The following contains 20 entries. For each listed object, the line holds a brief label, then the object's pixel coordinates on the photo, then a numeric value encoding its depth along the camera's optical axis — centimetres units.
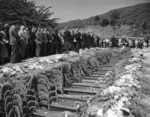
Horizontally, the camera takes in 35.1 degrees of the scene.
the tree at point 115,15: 9408
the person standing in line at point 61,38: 1802
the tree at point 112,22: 8081
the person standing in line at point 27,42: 1348
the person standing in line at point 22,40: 1294
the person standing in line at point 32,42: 1450
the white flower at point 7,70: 771
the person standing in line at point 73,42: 1934
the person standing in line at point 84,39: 2270
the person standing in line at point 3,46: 1156
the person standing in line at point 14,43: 1135
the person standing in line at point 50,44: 1612
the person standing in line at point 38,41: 1458
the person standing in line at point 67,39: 1682
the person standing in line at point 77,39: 1971
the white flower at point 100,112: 443
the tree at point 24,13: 1653
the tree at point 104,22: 7869
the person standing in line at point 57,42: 1727
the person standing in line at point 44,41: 1515
